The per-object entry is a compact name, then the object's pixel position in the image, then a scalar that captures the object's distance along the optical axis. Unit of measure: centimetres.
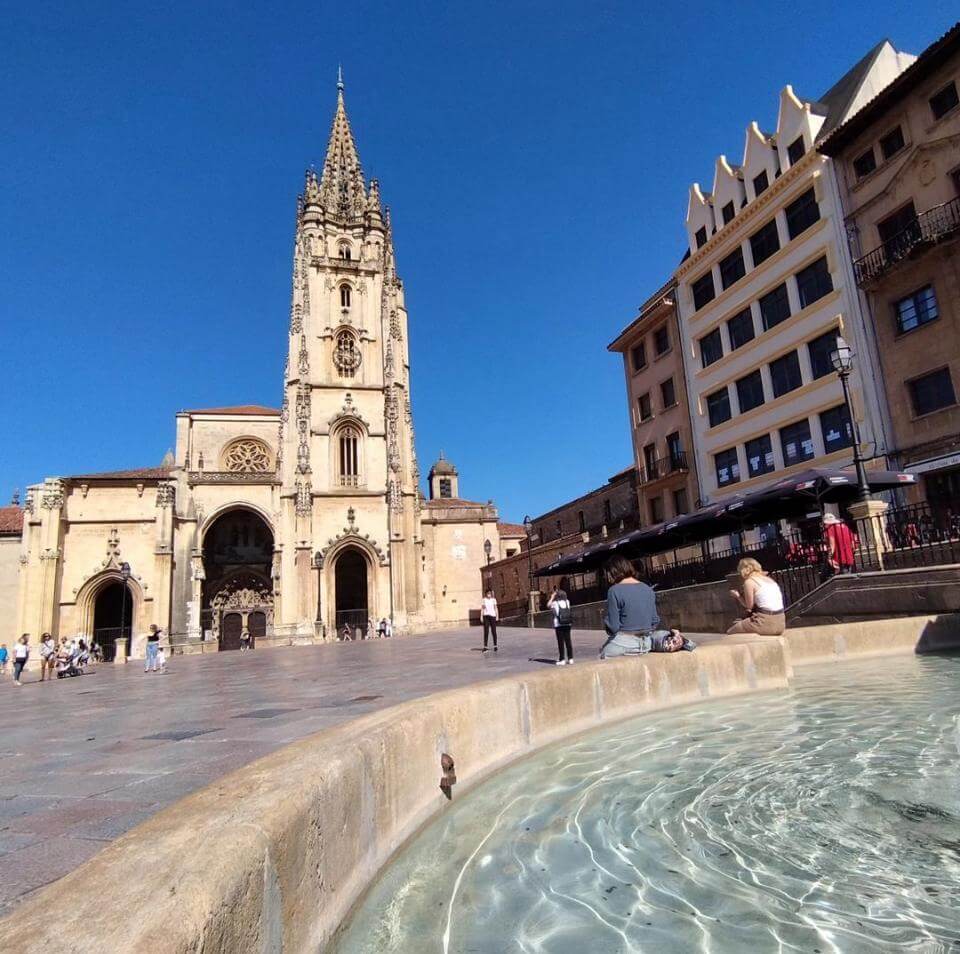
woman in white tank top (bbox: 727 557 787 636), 734
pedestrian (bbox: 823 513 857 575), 1232
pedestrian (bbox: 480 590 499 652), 1512
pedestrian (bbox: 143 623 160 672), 1953
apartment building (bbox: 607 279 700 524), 2858
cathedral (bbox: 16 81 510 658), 3459
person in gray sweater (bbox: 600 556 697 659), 651
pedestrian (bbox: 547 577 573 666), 952
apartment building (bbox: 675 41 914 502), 2100
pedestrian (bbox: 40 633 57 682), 2086
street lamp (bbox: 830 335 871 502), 1268
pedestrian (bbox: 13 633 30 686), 1938
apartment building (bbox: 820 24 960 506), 1756
